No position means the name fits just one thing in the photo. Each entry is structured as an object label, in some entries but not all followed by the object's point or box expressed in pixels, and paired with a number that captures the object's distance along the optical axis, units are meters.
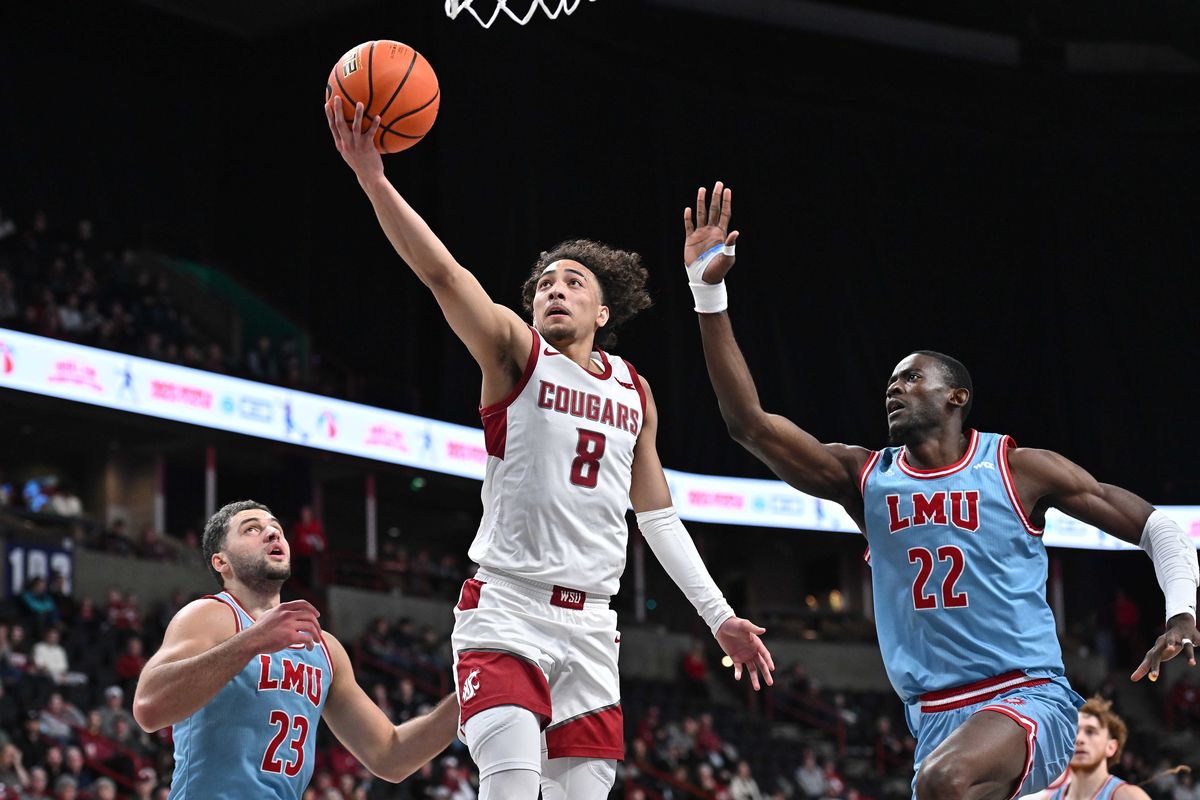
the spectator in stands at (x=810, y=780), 21.91
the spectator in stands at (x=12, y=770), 12.80
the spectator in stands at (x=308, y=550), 24.00
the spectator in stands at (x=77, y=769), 13.47
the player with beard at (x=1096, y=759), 7.70
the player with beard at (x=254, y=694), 5.38
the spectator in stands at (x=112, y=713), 14.96
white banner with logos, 22.12
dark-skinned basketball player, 5.68
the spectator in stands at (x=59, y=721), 14.46
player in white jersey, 4.82
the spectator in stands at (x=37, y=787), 12.80
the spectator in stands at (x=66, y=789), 12.57
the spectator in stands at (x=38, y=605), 18.16
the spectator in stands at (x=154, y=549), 23.12
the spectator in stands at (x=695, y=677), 27.45
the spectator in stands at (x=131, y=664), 17.03
